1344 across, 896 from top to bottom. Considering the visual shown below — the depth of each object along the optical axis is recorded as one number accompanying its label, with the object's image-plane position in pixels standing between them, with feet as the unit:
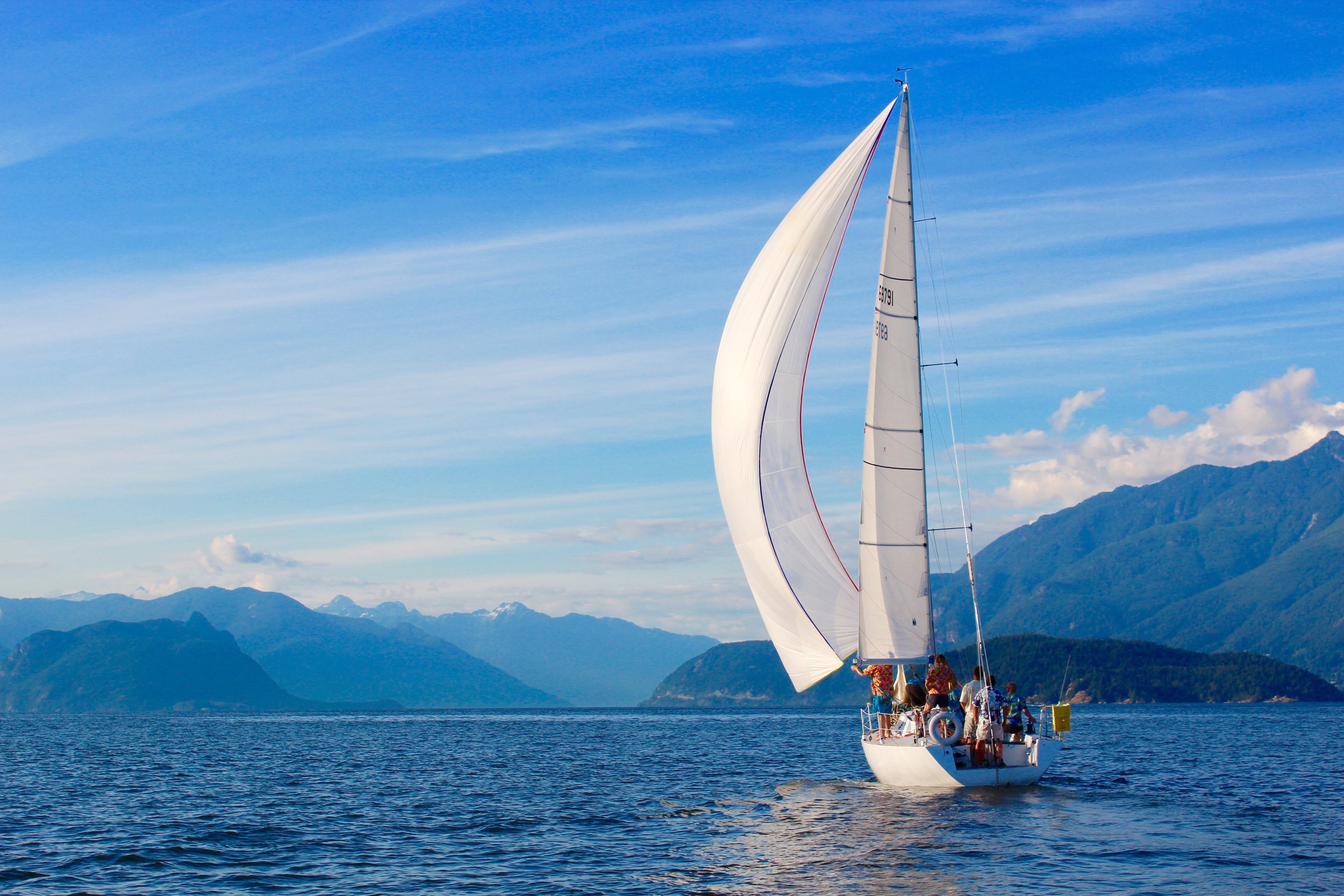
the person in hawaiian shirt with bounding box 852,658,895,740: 108.99
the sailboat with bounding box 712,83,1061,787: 102.99
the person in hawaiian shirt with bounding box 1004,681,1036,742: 106.52
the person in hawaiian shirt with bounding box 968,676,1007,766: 102.06
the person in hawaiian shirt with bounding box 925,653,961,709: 103.76
